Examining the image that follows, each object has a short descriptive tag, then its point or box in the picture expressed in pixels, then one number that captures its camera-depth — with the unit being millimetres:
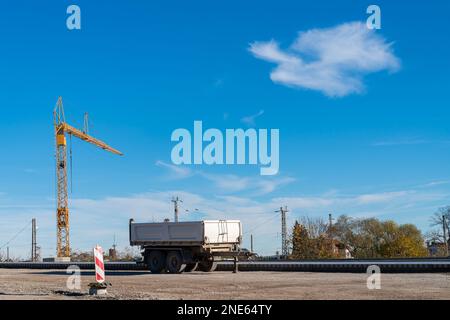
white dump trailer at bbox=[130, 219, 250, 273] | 29203
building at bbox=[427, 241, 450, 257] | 81394
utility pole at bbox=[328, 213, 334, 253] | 89462
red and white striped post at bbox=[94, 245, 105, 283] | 17359
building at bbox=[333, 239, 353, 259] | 80000
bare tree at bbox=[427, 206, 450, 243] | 91188
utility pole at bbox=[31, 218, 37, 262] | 79375
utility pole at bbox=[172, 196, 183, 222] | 84875
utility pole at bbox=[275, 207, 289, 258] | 75700
